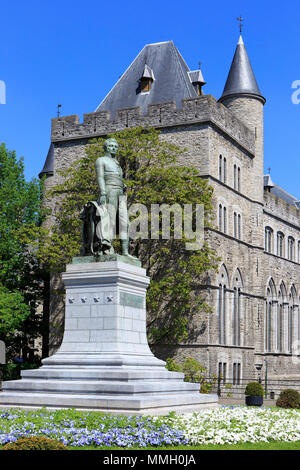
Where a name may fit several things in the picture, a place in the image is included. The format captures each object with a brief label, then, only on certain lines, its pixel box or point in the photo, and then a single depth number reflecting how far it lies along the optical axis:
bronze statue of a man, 17.86
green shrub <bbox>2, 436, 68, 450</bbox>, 10.26
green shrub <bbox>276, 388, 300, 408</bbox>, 24.59
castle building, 36.09
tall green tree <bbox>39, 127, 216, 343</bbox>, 34.12
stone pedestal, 15.83
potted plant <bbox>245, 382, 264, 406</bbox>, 28.42
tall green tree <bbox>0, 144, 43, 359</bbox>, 35.09
